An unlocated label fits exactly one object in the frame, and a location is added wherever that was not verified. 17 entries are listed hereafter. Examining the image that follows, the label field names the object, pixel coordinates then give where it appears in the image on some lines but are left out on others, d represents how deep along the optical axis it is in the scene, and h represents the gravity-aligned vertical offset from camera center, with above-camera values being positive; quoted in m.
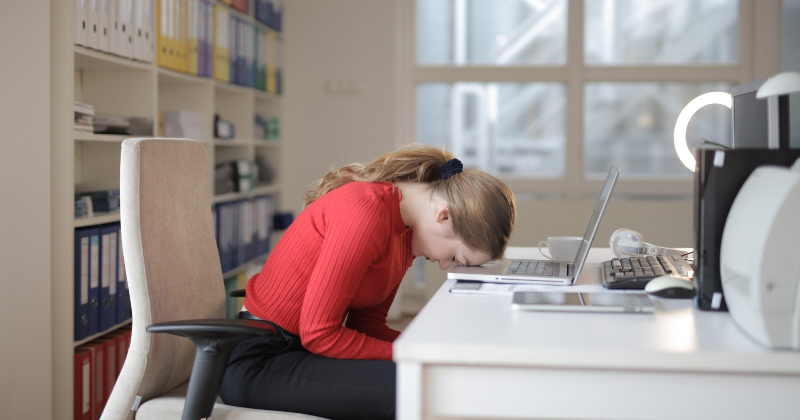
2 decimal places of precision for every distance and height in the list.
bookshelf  2.12 +0.26
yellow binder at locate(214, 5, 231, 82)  3.30 +0.64
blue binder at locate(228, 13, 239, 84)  3.47 +0.65
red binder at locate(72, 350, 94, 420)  2.22 -0.60
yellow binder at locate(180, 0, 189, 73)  2.93 +0.61
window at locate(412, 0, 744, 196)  4.19 +0.62
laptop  1.36 -0.16
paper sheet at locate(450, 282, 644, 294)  1.31 -0.18
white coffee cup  1.74 -0.14
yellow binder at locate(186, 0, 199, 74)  2.99 +0.62
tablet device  1.08 -0.17
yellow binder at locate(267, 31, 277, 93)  3.99 +0.68
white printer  0.88 -0.09
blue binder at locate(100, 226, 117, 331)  2.33 -0.30
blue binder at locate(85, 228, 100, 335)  2.27 -0.28
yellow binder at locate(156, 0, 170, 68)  2.71 +0.57
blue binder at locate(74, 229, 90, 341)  2.20 -0.29
